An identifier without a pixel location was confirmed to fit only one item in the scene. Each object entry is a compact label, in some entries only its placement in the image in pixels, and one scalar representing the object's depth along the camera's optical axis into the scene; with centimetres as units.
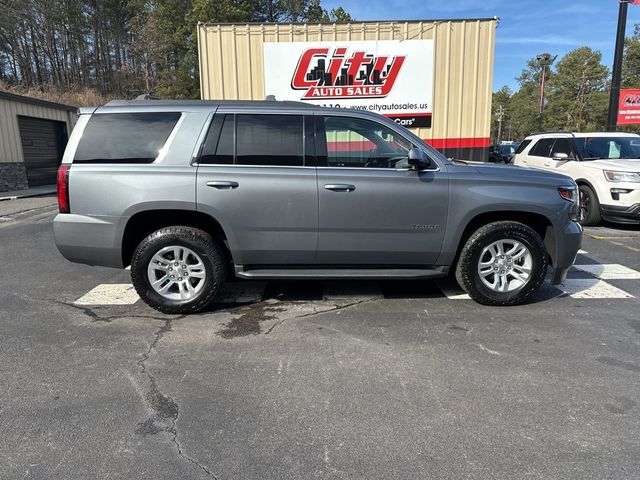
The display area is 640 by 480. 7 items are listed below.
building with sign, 1038
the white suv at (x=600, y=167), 811
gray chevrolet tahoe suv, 421
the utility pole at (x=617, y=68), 1155
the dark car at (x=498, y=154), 1872
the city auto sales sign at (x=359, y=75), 1044
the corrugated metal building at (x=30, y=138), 1566
